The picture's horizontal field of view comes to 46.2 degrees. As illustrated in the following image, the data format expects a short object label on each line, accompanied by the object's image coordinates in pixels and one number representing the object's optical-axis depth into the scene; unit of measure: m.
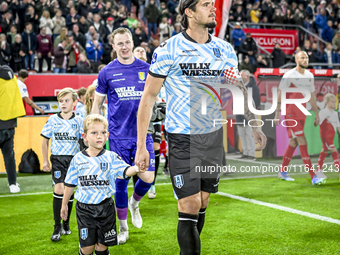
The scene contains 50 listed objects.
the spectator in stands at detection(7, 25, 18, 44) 13.75
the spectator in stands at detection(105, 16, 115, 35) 15.85
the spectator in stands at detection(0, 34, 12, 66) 13.23
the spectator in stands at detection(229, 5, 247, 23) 19.52
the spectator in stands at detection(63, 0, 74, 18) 15.65
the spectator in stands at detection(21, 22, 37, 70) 13.98
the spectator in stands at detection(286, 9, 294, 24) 20.56
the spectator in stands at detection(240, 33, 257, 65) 17.23
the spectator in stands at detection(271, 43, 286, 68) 17.67
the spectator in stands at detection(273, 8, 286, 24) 19.91
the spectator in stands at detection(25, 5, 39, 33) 14.61
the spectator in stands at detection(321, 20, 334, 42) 20.92
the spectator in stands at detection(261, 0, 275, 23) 20.36
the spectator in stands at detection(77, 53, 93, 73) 13.47
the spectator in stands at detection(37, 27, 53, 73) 14.08
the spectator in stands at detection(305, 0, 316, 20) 21.67
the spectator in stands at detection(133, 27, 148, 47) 15.66
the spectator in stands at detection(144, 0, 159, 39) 17.38
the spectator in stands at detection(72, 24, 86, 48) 14.68
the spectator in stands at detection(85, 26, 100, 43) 14.82
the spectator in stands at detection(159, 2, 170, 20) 17.58
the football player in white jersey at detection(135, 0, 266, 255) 3.00
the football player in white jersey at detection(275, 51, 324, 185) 7.84
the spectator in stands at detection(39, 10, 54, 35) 14.70
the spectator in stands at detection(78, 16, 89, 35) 15.17
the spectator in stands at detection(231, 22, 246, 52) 17.52
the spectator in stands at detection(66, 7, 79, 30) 15.17
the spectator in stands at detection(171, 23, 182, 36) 16.67
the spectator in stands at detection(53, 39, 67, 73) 13.80
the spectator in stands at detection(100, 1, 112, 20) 16.33
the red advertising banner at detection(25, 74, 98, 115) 11.67
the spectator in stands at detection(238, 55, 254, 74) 16.27
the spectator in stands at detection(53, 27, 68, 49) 14.06
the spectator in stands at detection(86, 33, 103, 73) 14.34
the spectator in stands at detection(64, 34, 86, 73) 13.93
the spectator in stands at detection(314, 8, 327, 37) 21.17
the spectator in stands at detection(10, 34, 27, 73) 13.52
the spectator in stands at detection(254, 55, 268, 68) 16.97
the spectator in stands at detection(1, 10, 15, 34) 14.00
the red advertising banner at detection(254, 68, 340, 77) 13.89
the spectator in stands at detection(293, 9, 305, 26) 20.47
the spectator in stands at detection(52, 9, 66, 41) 14.86
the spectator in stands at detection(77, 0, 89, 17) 16.11
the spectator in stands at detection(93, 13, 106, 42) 15.55
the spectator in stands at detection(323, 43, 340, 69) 19.09
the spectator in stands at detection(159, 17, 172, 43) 17.22
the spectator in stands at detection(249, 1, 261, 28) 19.73
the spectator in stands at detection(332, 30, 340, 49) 19.73
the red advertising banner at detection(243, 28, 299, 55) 18.84
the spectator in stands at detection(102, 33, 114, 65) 14.94
